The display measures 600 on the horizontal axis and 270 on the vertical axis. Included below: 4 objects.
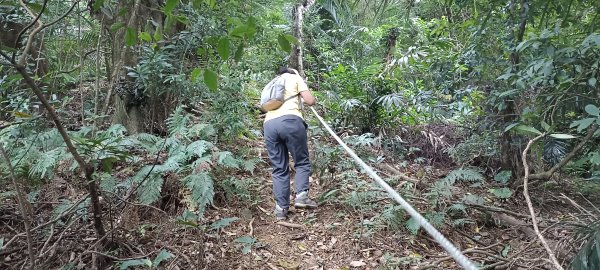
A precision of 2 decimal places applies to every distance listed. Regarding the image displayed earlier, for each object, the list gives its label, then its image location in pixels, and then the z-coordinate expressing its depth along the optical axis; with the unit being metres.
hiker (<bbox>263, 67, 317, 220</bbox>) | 4.09
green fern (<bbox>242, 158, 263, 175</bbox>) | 4.47
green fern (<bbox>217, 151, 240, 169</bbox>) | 4.04
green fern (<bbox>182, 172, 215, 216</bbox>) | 3.54
